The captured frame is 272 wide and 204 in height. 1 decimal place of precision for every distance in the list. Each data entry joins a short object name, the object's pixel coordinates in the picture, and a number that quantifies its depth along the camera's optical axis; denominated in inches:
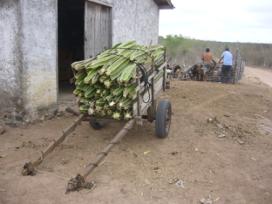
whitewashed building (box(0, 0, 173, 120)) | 209.4
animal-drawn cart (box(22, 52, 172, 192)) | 140.4
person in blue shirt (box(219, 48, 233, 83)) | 482.2
